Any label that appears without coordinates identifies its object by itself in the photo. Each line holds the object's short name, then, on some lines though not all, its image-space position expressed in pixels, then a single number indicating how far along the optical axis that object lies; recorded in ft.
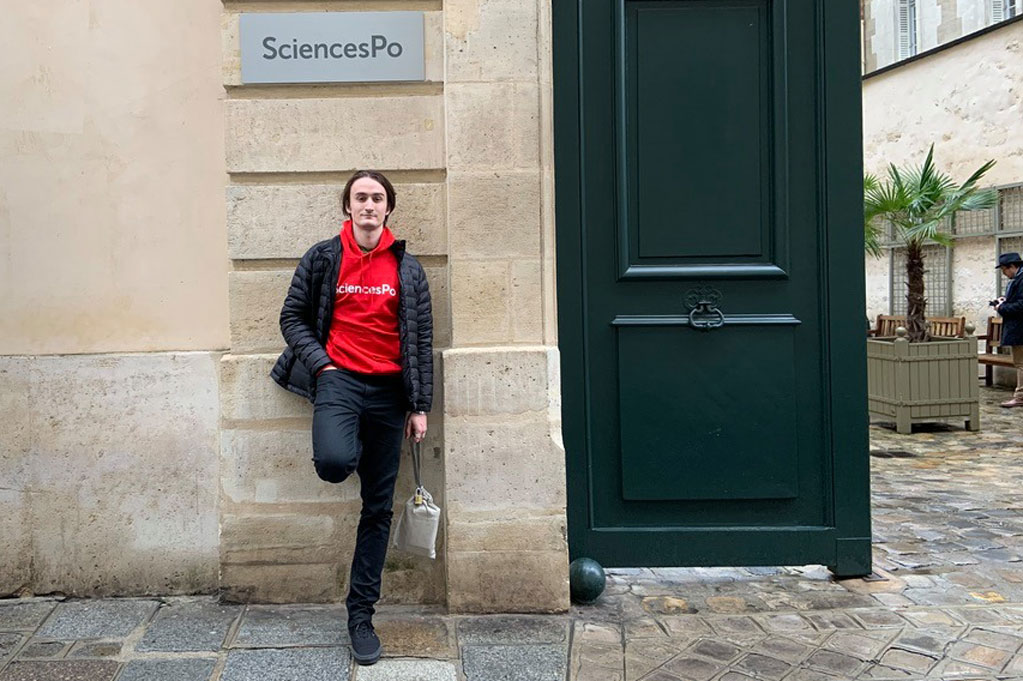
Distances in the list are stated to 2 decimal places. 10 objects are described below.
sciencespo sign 13.93
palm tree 31.58
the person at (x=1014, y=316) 36.14
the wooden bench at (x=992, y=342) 42.20
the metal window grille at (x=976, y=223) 43.88
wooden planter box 30.50
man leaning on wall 12.25
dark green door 14.78
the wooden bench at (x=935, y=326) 41.03
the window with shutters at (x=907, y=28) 53.36
